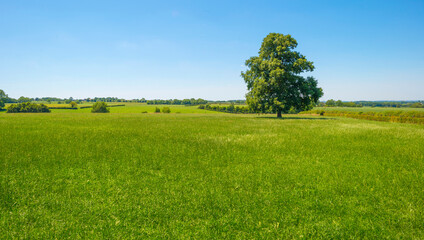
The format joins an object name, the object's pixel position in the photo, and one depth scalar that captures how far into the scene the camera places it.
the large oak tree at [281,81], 36.09
